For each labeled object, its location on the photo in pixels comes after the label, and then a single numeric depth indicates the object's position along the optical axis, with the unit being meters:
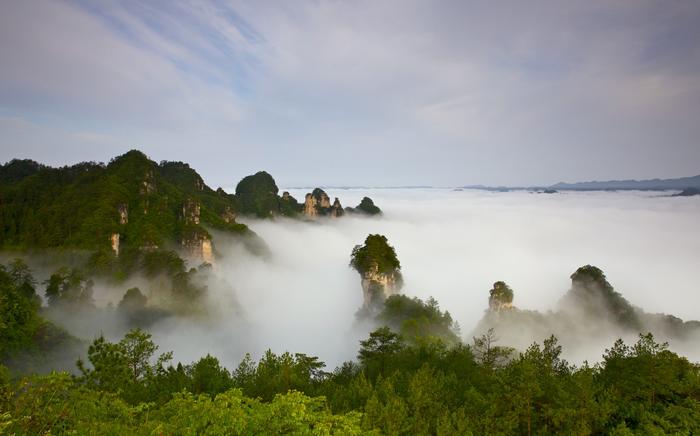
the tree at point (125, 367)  28.78
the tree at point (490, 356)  35.22
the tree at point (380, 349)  42.06
